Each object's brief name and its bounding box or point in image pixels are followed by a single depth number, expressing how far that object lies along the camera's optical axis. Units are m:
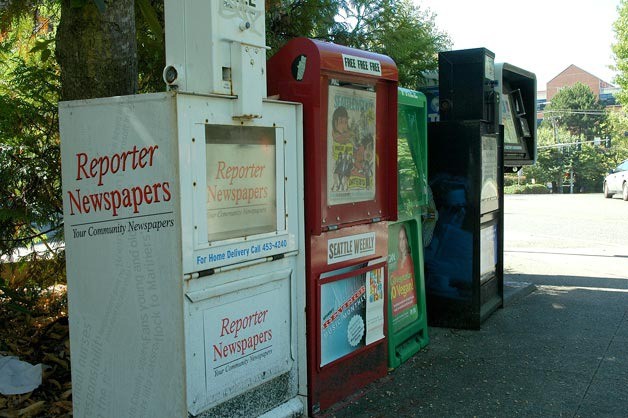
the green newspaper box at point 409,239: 4.93
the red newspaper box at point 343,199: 3.73
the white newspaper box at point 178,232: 2.92
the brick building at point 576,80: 98.50
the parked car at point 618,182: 24.70
